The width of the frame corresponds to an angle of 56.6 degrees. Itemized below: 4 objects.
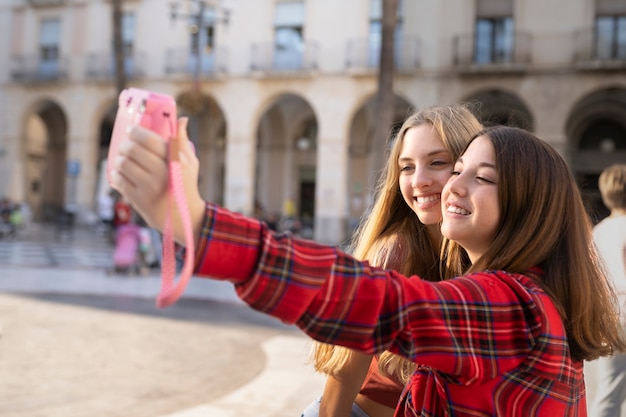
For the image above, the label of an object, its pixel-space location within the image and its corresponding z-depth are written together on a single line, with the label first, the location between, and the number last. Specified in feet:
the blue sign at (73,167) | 77.97
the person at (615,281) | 10.16
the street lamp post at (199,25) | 56.44
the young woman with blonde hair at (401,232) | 5.13
